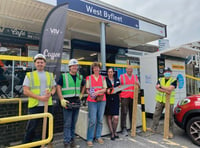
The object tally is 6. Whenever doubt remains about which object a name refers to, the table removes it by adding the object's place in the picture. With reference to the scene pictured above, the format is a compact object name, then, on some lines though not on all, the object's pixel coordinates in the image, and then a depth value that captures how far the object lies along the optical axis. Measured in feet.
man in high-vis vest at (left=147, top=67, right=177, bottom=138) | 11.08
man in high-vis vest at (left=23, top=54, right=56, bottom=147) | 7.71
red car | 9.78
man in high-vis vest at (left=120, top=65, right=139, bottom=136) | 11.75
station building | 13.82
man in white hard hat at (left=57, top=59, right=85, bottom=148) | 8.79
